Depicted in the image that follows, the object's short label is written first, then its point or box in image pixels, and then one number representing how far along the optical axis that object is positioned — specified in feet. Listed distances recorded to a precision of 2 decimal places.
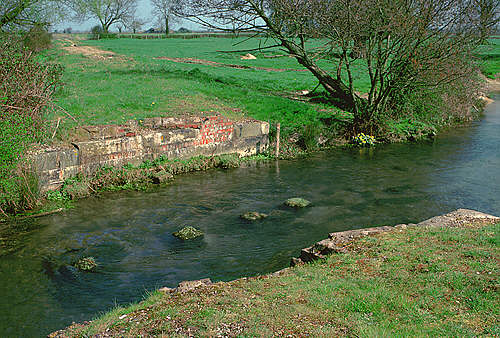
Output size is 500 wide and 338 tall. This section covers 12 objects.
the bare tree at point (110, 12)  256.73
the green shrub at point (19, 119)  38.34
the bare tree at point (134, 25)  302.86
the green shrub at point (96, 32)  231.67
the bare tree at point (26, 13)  76.33
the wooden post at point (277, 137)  63.72
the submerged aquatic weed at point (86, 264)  31.24
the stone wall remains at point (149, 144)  44.73
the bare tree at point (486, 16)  69.26
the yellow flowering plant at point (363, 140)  71.72
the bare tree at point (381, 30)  66.54
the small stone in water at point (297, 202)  44.62
